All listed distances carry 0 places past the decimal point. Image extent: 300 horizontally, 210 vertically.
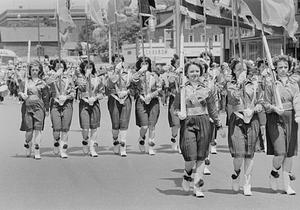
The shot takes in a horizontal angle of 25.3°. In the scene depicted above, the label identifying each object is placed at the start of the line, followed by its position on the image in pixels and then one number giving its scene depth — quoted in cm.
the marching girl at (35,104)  1170
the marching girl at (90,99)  1218
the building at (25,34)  11612
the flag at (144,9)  1354
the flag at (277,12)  950
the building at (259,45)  4132
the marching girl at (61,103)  1207
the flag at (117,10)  1496
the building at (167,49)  4900
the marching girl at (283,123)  822
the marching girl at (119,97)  1237
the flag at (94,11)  1481
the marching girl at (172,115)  1286
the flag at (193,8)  1120
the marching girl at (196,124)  806
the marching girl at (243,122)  823
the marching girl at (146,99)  1237
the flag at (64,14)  1363
